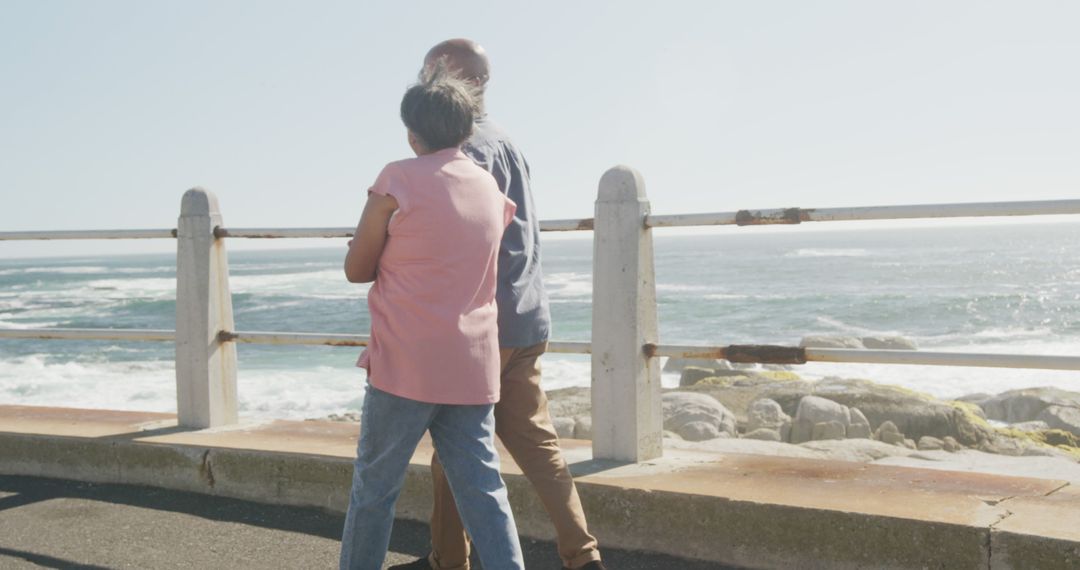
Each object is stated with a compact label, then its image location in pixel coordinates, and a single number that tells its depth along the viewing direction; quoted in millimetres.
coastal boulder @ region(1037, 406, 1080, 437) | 13172
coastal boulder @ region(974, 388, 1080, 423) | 14359
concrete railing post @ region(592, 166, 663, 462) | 4320
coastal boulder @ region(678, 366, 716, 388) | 17625
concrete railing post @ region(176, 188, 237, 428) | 5434
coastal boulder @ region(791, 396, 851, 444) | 11484
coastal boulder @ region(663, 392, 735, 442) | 11086
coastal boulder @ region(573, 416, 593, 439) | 11500
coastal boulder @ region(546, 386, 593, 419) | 12984
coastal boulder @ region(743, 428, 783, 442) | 11488
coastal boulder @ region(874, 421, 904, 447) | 11391
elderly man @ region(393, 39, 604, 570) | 3316
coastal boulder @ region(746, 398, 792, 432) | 12195
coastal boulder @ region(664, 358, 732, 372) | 20564
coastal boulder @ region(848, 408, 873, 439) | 11602
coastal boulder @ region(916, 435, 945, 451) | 10945
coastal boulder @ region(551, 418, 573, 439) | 11562
